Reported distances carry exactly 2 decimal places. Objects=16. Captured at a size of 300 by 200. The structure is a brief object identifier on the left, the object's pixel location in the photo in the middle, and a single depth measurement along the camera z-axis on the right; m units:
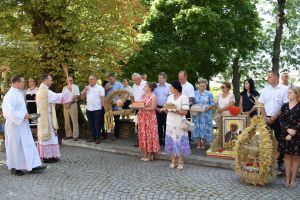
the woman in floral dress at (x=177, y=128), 8.36
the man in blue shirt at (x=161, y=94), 10.36
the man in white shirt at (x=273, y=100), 7.95
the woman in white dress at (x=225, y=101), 9.64
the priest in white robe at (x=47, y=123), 9.18
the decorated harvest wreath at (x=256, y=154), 7.02
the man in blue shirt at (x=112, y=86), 11.95
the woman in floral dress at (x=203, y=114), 10.07
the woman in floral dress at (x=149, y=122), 9.16
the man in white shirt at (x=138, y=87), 10.59
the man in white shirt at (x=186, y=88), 10.12
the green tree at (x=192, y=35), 18.16
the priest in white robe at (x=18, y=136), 8.23
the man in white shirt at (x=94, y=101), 11.20
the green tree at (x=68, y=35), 12.09
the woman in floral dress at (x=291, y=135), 6.88
